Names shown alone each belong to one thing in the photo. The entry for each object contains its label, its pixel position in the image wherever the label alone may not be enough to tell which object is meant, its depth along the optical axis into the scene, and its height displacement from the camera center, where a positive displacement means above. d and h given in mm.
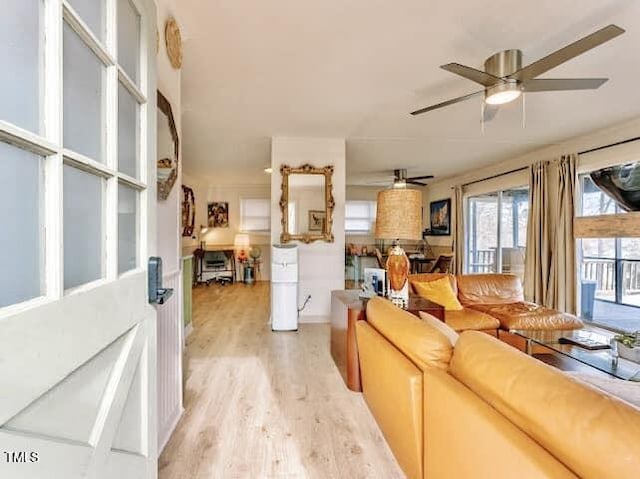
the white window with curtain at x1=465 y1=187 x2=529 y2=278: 5777 +111
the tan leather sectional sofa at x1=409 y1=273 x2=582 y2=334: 3180 -719
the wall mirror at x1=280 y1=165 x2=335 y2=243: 4543 +427
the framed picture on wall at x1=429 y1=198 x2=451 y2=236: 7625 +456
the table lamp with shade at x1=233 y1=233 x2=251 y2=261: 8031 -228
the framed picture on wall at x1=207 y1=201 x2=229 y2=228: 8297 +523
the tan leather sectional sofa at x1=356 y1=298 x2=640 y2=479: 728 -484
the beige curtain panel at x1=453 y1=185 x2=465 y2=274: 6977 +18
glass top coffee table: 2018 -756
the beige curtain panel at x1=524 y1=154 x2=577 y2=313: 4324 +16
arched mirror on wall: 1783 +471
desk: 7832 -675
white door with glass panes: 532 -6
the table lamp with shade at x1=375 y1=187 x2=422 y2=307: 2443 +78
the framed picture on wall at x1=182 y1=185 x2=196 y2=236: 6242 +464
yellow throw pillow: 3481 -564
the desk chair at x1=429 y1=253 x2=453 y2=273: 6859 -530
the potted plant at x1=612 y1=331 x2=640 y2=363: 2064 -658
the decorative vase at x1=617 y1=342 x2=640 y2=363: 2055 -690
